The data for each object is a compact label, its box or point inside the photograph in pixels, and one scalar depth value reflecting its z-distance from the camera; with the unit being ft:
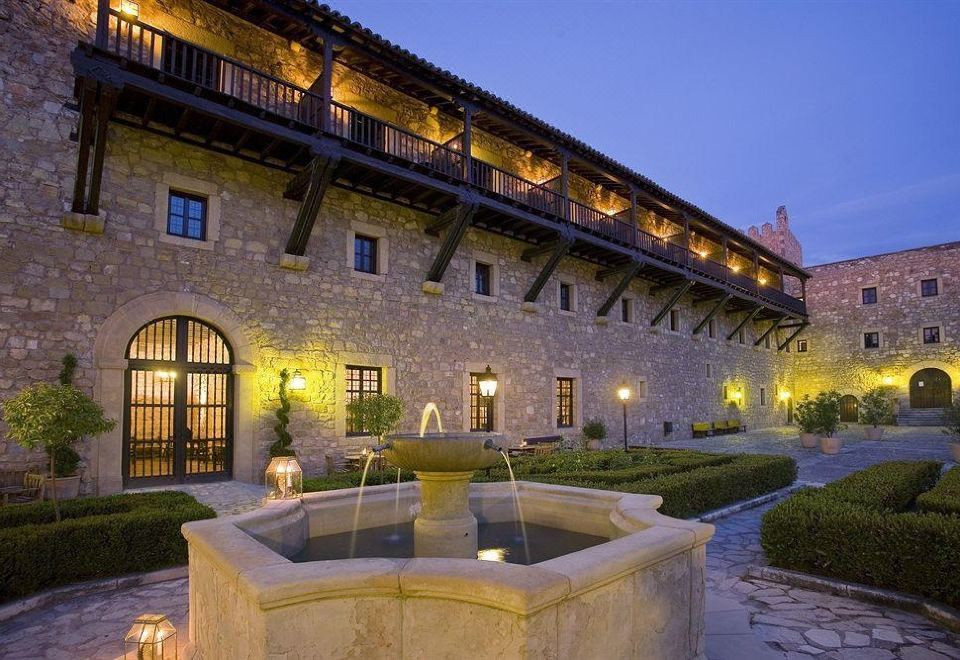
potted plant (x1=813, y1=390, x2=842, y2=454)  52.85
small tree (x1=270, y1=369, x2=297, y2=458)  32.89
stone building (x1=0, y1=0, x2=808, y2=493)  27.14
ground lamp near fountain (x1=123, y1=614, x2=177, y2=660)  10.53
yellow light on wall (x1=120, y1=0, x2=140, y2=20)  30.17
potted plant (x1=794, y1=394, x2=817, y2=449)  55.21
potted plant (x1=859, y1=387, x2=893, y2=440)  63.67
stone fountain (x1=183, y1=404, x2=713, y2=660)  8.12
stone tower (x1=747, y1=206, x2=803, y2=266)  103.30
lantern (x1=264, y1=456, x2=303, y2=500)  16.78
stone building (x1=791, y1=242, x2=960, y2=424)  83.71
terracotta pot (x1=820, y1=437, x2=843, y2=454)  52.75
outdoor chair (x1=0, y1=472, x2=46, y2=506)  24.34
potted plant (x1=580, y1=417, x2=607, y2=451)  53.72
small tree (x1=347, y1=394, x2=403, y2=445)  33.96
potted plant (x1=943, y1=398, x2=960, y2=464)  45.29
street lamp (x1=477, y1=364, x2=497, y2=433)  32.27
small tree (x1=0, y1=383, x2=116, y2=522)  20.44
